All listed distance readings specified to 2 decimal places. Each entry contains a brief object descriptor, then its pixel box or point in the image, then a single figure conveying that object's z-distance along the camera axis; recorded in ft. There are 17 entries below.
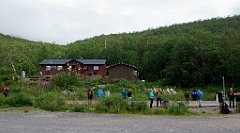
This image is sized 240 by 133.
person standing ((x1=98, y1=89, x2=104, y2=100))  97.63
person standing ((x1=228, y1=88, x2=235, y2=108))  81.42
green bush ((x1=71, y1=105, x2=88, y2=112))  84.41
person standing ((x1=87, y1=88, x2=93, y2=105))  90.94
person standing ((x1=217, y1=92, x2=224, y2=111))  77.64
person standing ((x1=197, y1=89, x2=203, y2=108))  87.61
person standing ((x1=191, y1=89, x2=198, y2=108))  88.74
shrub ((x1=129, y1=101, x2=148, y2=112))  81.38
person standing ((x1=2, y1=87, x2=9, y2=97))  103.76
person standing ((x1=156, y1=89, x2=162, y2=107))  87.04
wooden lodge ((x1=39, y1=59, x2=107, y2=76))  209.26
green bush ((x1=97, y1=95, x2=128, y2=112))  82.40
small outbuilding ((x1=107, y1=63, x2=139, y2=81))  198.29
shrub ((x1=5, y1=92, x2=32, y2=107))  93.61
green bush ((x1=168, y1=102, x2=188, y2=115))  78.07
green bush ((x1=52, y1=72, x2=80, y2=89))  148.44
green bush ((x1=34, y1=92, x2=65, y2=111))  87.28
